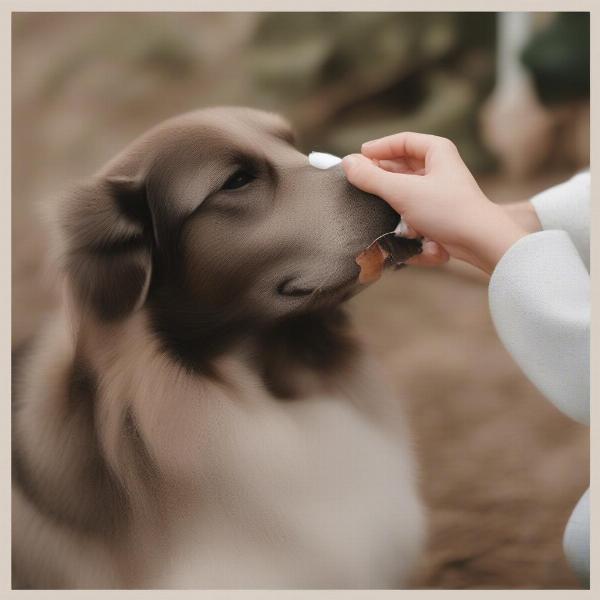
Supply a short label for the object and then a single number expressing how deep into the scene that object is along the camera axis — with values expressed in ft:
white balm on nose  3.35
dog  3.23
